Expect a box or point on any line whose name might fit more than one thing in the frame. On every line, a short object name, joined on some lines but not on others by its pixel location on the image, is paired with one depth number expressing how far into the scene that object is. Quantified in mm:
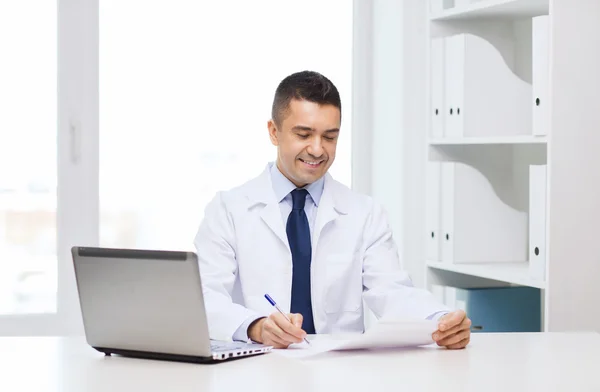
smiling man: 2320
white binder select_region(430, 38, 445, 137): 3148
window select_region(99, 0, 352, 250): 3424
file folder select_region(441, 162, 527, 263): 3115
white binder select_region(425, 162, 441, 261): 3176
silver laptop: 1682
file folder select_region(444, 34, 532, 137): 3031
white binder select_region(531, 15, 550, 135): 2605
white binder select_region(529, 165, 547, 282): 2627
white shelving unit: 2604
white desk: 1550
